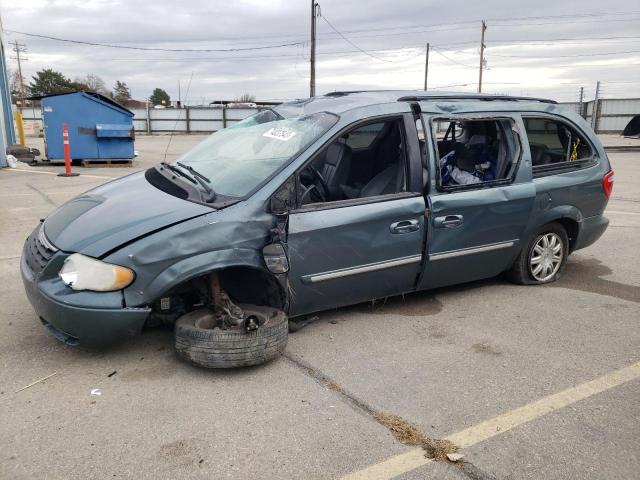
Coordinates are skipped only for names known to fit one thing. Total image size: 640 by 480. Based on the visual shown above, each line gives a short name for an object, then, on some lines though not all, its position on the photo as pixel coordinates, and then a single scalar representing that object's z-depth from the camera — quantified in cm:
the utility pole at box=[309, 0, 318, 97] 3338
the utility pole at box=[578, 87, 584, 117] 3491
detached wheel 330
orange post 1302
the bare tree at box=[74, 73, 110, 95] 6342
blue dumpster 1449
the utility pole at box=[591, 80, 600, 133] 3359
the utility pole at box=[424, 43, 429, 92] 5512
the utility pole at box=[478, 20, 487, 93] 5322
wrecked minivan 331
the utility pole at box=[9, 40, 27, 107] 6580
